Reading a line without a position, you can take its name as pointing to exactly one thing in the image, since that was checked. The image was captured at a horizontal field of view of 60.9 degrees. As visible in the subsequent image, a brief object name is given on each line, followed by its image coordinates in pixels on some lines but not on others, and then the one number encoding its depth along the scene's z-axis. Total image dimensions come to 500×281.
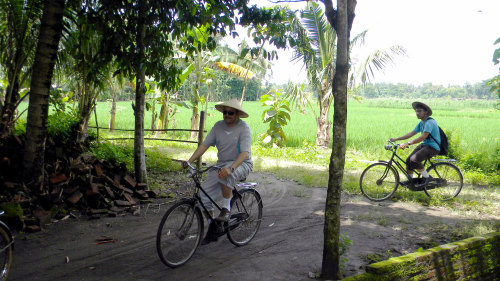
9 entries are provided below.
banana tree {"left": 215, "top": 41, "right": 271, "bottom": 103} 19.53
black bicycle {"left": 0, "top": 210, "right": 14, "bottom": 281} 3.70
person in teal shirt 7.66
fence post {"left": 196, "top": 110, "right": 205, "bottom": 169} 9.62
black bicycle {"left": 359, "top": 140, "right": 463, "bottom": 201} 7.96
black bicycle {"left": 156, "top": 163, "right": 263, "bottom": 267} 4.34
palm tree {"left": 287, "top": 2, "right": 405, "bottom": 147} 14.94
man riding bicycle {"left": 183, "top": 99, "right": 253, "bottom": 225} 4.82
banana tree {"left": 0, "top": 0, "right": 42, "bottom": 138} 7.41
